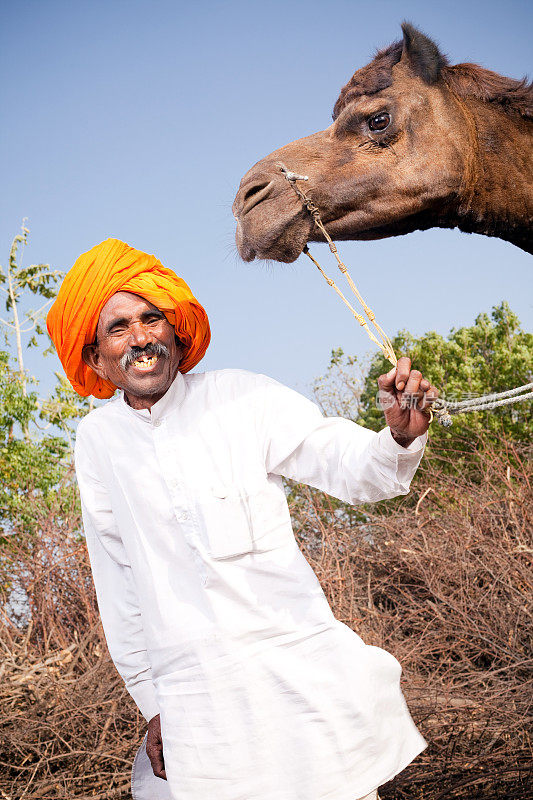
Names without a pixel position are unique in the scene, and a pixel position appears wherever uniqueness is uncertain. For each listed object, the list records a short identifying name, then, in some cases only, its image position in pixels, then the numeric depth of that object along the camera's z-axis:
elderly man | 1.91
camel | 3.00
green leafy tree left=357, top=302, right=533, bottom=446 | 12.68
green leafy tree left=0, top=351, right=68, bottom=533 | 11.31
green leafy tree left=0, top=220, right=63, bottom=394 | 15.61
